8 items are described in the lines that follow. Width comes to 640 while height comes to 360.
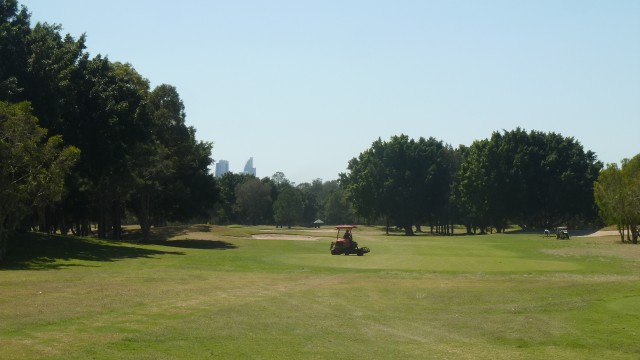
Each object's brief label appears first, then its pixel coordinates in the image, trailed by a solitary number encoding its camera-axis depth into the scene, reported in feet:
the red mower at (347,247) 165.68
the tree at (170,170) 226.99
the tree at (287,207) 527.48
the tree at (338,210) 609.01
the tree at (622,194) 213.66
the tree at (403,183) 382.22
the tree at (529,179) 341.21
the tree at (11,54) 138.41
